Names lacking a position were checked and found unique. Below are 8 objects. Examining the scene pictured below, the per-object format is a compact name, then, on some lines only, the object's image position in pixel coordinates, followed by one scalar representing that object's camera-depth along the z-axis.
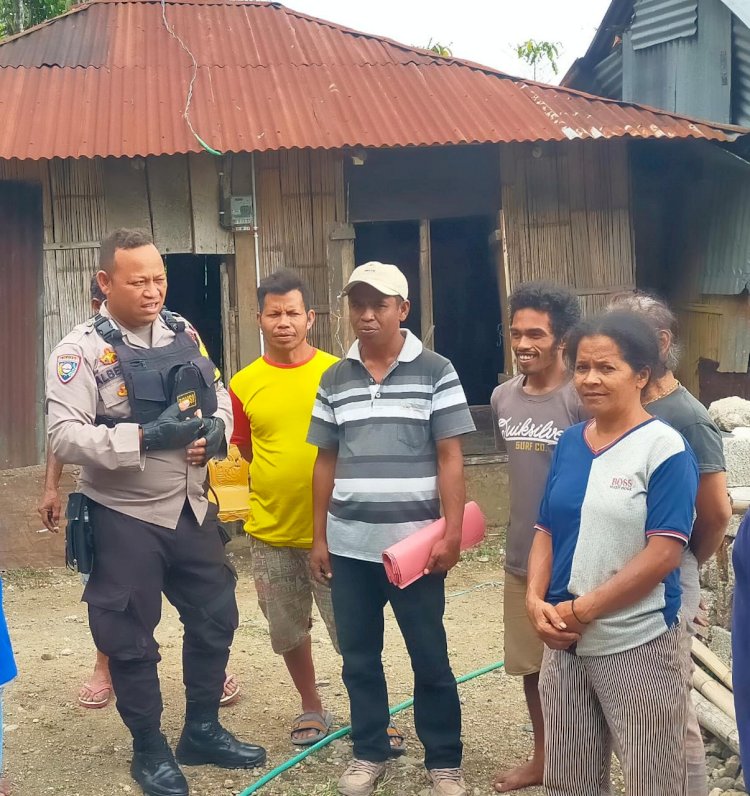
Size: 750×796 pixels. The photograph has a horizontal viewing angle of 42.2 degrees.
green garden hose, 3.58
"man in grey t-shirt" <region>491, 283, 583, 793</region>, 3.23
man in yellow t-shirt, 3.76
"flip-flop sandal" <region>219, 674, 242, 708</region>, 4.39
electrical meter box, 7.33
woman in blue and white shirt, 2.49
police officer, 3.35
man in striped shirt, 3.28
